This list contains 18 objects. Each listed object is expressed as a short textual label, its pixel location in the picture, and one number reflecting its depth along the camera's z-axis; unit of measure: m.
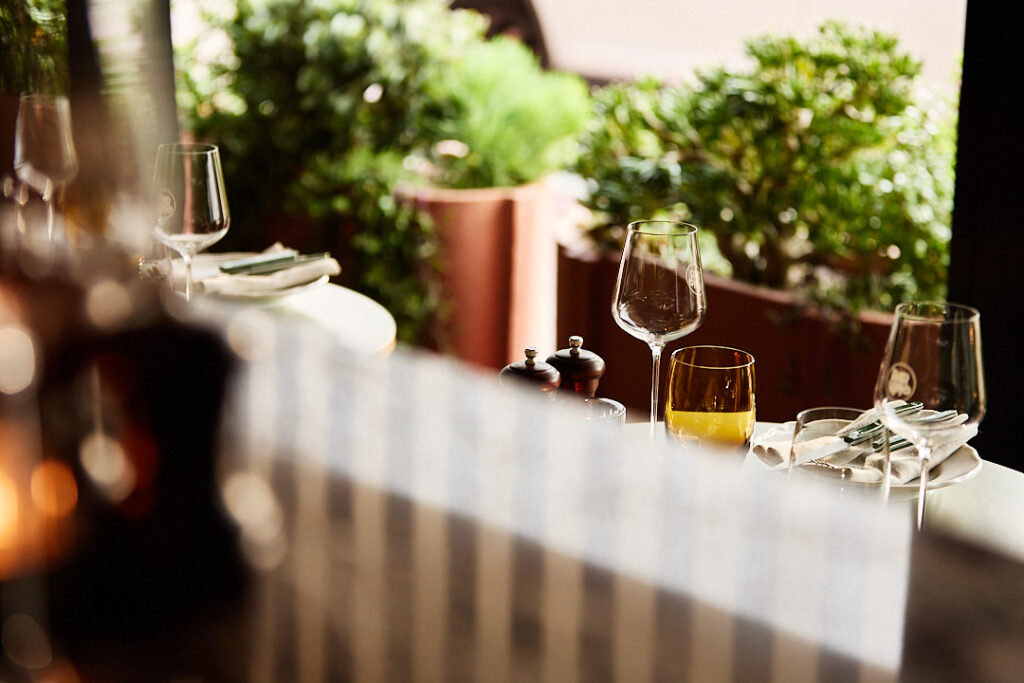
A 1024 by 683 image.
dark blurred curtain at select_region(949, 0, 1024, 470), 2.73
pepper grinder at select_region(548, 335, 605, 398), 2.17
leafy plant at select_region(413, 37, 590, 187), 4.60
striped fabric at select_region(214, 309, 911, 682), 0.59
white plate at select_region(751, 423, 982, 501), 2.06
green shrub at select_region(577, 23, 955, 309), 3.22
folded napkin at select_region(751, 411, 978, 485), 2.04
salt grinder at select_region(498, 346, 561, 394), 2.11
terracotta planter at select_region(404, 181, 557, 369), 4.30
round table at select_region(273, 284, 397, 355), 2.56
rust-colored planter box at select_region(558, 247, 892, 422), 3.08
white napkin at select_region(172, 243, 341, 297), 2.58
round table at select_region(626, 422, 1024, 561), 2.04
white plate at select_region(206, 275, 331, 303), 2.58
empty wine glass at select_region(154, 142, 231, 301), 2.51
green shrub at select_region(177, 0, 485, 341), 4.41
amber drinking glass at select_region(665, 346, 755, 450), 2.08
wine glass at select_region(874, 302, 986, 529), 1.99
